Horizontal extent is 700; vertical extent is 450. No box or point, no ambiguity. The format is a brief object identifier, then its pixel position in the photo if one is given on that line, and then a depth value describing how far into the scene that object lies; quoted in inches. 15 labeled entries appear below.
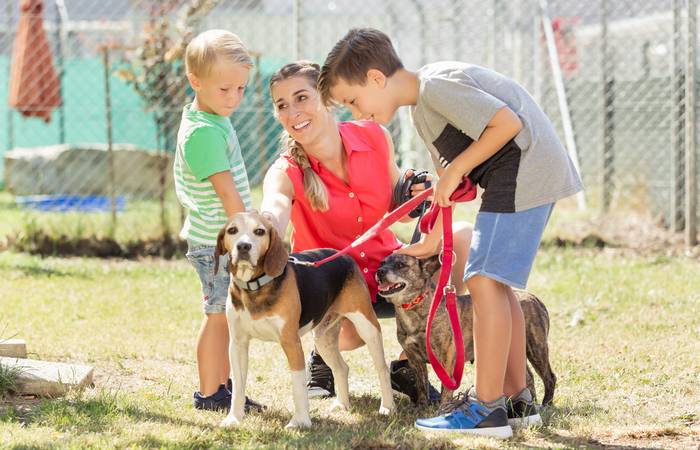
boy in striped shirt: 360.2
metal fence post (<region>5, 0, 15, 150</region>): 1027.9
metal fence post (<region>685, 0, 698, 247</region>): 756.0
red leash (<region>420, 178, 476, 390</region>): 336.8
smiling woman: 383.6
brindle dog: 371.9
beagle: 327.0
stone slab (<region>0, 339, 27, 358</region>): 422.6
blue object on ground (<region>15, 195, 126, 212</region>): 915.4
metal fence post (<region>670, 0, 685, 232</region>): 796.6
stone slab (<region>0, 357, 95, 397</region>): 378.3
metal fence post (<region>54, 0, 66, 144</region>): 1085.8
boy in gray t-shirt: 314.5
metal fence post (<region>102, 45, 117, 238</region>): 780.0
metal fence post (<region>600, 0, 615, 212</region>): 874.8
